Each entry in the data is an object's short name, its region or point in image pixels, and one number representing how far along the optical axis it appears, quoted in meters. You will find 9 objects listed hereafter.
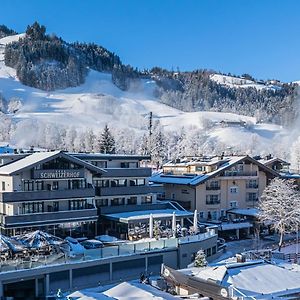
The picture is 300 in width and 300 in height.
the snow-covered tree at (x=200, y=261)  27.34
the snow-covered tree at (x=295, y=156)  108.66
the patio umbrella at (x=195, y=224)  35.57
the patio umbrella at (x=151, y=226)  33.28
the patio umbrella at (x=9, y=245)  26.53
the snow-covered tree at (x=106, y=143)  83.12
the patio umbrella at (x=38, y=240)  27.58
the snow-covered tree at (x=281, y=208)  43.66
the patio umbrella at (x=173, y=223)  34.38
